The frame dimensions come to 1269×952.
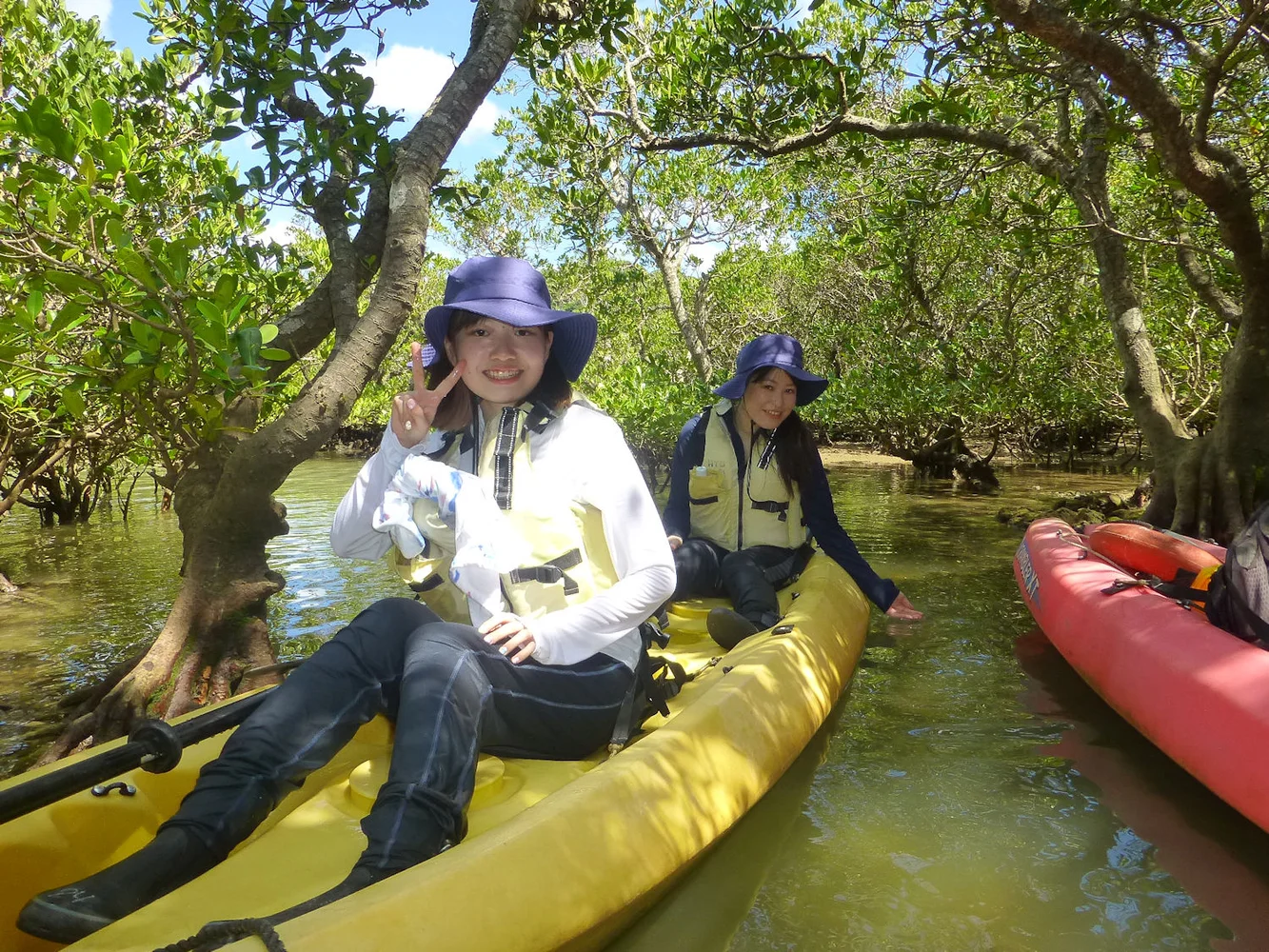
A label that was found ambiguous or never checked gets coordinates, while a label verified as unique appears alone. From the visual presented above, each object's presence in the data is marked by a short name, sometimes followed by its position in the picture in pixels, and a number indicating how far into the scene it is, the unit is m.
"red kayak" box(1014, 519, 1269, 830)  2.60
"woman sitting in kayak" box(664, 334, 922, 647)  4.32
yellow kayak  1.62
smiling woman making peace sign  2.00
